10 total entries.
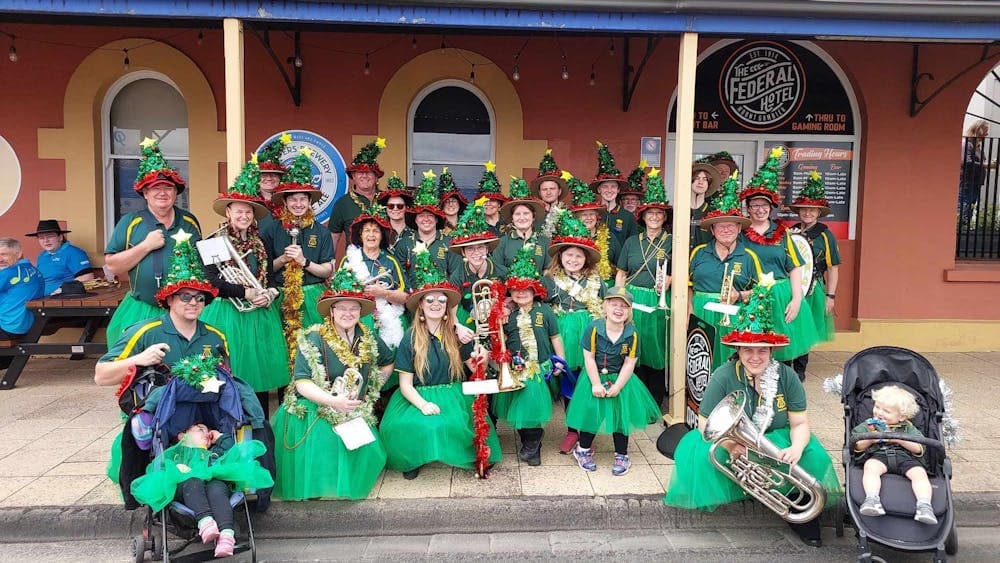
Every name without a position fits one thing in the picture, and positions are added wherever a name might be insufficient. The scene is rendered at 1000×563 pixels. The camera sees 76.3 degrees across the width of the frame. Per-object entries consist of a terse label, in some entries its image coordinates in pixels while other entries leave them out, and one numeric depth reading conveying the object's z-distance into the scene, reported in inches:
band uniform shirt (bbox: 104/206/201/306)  184.4
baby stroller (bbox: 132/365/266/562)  142.6
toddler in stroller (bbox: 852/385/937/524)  137.8
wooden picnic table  268.2
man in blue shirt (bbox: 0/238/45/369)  274.7
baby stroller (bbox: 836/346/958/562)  135.6
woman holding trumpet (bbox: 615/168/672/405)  232.4
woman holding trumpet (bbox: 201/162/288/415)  197.3
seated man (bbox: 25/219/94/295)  300.4
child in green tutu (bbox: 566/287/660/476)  189.0
